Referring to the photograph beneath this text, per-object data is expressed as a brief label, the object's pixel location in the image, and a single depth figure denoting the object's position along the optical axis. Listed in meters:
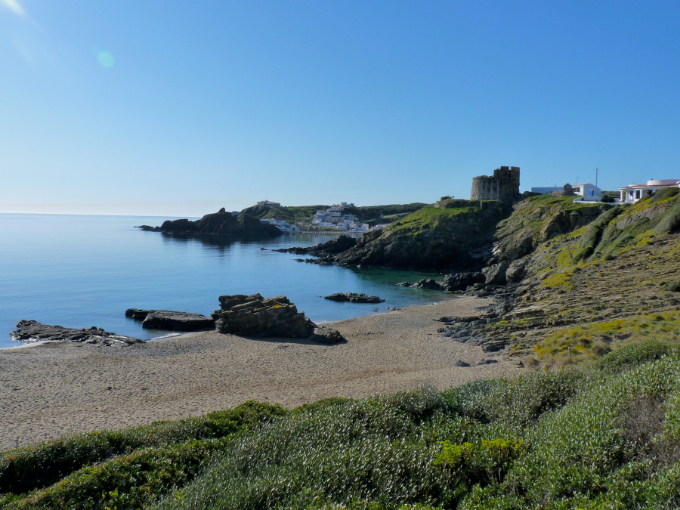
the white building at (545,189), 101.31
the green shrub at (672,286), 22.80
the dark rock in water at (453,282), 50.28
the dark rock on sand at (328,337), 28.08
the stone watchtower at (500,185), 84.94
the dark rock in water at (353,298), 43.84
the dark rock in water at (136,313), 34.97
